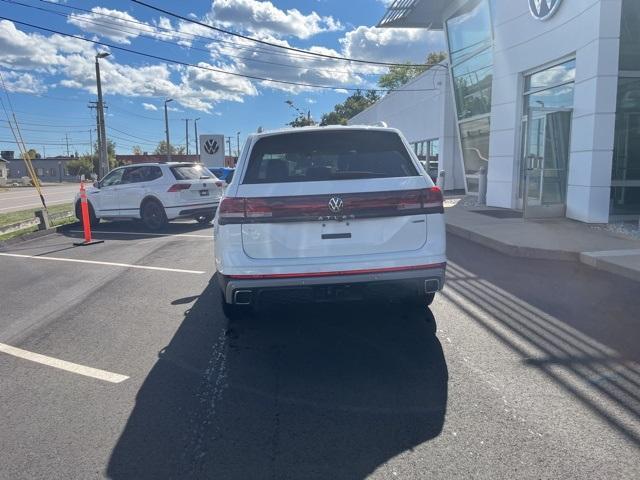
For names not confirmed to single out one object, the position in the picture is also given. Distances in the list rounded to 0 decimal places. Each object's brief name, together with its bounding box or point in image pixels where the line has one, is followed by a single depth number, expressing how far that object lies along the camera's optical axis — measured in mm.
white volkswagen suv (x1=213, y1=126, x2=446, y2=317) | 4219
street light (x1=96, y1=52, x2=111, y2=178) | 29172
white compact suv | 13195
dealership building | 10945
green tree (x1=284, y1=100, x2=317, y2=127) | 59875
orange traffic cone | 11219
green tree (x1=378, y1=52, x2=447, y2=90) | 67750
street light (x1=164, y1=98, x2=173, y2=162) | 55781
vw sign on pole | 25969
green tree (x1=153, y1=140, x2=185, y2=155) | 127000
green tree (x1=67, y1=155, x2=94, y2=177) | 94750
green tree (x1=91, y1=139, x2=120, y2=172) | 87812
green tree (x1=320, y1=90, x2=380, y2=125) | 80500
